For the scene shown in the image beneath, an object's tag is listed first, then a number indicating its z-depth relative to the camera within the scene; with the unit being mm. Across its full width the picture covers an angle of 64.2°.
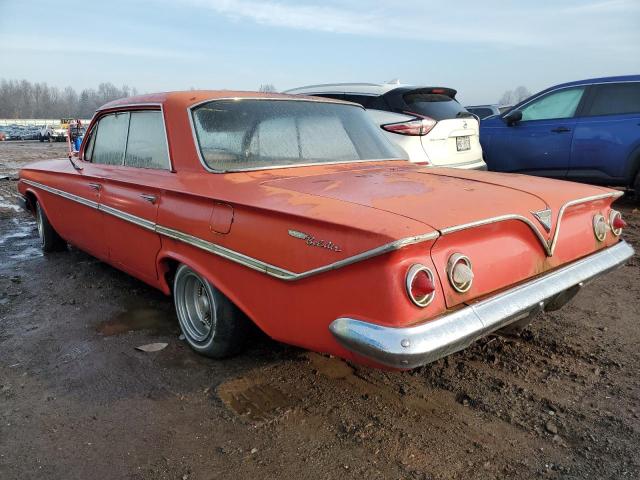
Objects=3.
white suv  6027
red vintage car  1991
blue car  6617
